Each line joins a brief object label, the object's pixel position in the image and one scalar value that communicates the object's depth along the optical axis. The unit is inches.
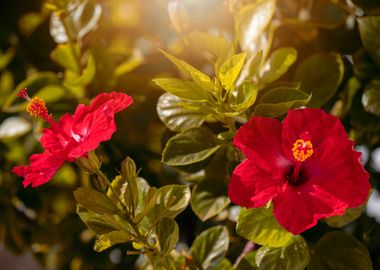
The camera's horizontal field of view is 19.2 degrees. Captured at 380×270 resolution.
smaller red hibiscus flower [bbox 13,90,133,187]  34.3
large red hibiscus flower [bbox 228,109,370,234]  33.9
